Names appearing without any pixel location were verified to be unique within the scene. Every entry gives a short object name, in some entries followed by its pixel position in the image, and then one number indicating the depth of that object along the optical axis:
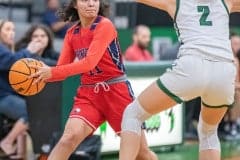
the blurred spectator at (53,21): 18.59
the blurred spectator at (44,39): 13.72
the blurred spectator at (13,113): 13.18
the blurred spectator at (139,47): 17.04
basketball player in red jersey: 9.15
